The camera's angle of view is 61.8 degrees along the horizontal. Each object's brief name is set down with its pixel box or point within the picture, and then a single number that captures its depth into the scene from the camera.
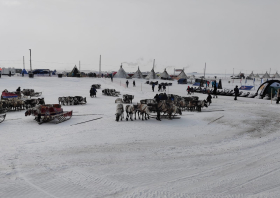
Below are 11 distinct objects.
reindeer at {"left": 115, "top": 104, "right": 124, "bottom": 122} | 11.05
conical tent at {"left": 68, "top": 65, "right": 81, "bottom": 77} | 50.41
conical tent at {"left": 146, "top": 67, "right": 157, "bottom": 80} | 55.45
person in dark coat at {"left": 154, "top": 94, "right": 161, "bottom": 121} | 11.53
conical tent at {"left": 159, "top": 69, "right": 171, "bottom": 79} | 57.08
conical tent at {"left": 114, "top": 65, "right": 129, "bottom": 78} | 55.22
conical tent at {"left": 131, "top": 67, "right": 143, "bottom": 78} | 56.91
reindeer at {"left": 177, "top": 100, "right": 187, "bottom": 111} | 15.30
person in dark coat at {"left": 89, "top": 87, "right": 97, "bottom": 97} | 22.03
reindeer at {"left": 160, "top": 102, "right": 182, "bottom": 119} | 11.91
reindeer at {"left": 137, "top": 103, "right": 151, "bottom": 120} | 11.38
